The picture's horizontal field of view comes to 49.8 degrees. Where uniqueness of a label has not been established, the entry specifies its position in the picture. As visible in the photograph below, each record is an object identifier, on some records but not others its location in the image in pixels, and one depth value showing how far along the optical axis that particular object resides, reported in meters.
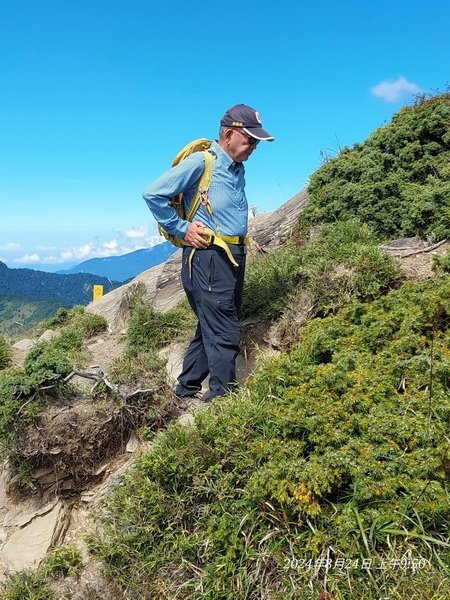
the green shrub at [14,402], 4.85
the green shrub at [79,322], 9.52
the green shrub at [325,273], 5.62
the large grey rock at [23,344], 9.59
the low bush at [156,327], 7.08
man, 4.59
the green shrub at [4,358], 7.85
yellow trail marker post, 14.30
